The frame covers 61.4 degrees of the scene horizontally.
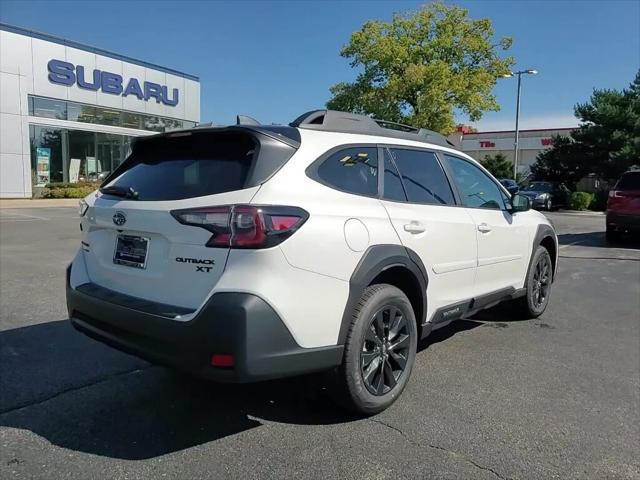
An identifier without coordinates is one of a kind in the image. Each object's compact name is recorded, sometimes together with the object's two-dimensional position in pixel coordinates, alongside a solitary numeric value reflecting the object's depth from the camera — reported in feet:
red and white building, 175.73
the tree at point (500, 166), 138.31
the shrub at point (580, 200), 99.52
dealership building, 77.61
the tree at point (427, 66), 107.96
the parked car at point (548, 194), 97.09
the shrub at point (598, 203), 103.14
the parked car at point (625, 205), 42.37
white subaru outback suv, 9.11
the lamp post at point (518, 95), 111.39
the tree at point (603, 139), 102.94
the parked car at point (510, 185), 75.31
